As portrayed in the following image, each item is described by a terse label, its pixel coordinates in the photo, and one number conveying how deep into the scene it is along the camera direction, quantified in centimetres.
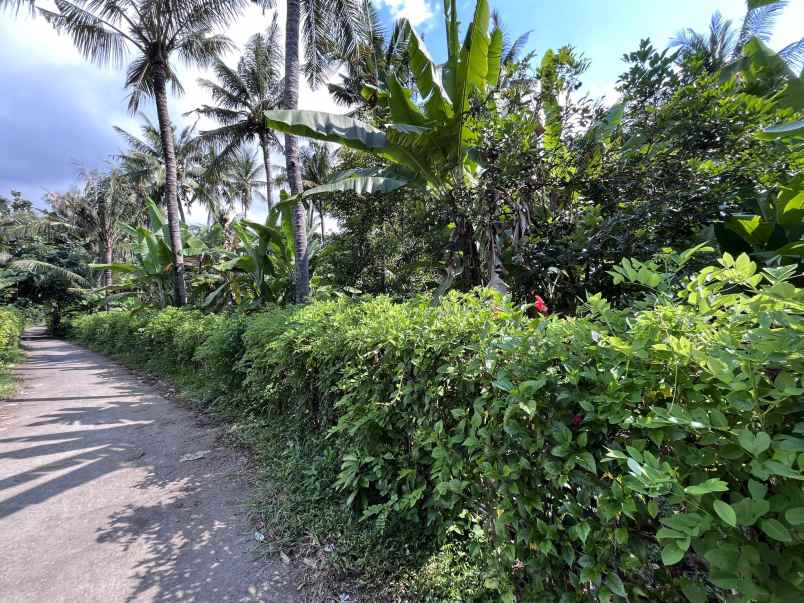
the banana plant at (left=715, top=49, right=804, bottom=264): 258
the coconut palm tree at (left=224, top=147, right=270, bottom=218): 2578
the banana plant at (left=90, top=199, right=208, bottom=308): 1105
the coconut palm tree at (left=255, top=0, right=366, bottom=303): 623
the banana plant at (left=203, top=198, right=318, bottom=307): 812
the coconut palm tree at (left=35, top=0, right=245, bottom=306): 912
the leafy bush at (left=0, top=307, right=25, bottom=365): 895
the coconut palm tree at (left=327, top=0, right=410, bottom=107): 829
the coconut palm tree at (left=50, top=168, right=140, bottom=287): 2228
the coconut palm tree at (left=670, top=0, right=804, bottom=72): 821
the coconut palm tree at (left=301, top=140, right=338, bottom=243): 1811
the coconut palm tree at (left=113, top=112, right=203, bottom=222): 2147
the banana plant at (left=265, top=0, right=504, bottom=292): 448
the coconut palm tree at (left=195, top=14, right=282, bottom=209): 1603
